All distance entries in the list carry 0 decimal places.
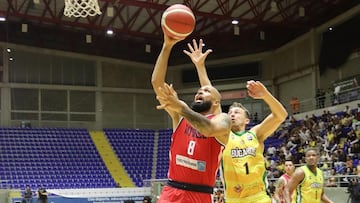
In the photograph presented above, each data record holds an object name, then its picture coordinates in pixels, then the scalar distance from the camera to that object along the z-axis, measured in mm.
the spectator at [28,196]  24000
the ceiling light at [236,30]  30497
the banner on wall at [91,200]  26003
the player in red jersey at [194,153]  4734
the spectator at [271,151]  26405
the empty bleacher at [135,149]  31641
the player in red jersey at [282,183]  8866
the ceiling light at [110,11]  26556
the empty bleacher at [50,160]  28453
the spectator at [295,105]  30705
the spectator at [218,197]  16275
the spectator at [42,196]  21234
